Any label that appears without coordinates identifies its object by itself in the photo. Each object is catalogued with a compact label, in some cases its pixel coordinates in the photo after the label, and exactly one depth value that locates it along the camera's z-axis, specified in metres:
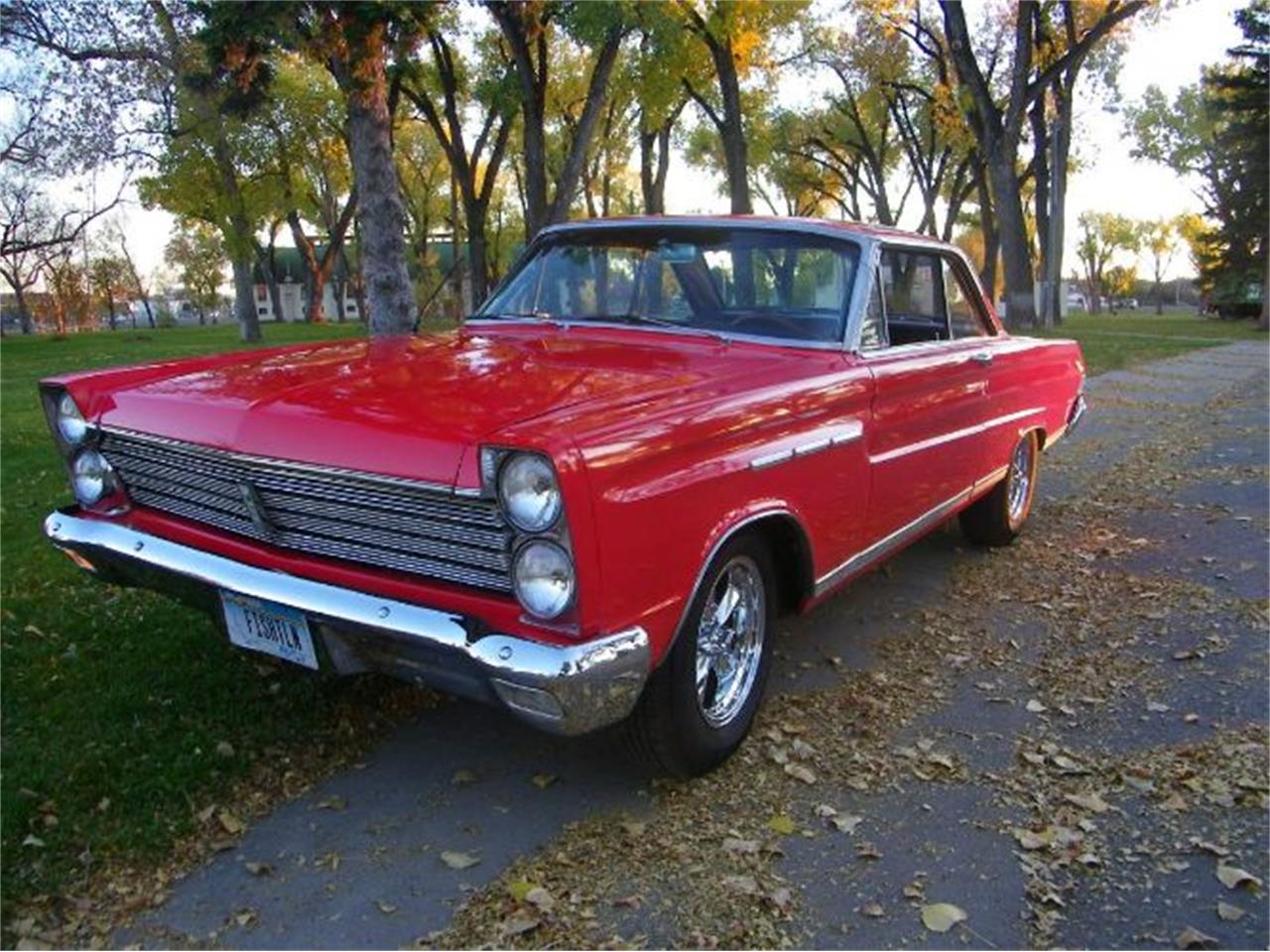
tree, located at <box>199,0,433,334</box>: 9.45
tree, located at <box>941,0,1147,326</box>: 20.22
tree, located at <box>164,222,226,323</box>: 66.06
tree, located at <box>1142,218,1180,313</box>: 83.50
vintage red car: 2.53
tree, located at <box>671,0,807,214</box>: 18.69
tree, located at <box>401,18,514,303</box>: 20.41
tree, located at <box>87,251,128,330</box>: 58.52
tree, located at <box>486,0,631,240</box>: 15.22
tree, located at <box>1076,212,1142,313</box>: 84.81
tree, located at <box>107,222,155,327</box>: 60.09
